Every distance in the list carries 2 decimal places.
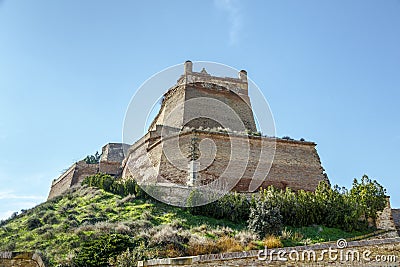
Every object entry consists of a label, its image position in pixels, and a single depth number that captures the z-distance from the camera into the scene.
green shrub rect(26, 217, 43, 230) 14.95
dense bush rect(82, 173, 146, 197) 17.61
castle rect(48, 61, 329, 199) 19.20
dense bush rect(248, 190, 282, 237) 13.12
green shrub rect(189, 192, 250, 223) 14.95
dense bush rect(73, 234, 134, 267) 10.24
